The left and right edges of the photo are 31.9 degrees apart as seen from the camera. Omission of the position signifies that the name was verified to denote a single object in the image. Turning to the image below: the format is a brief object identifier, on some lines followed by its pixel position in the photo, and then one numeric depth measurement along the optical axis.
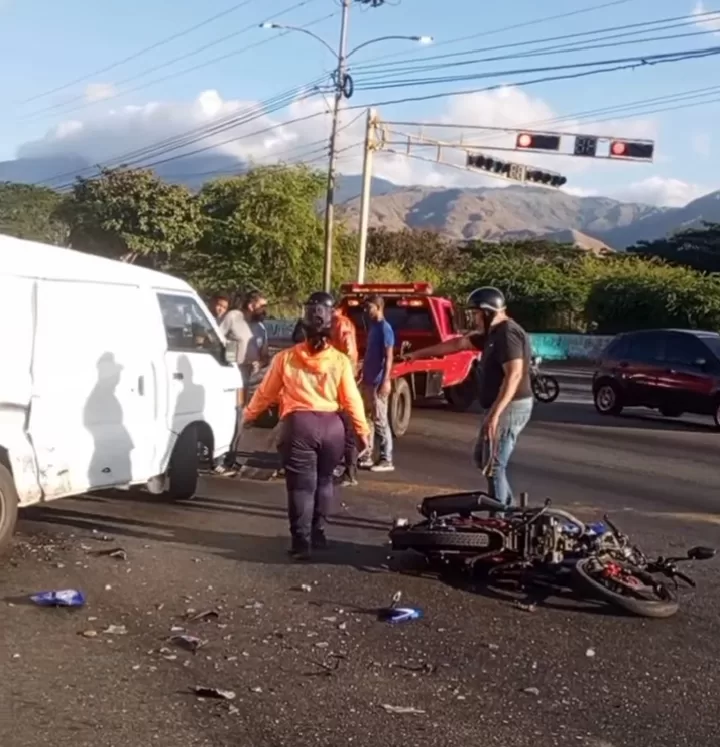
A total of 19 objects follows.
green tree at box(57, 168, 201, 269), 52.62
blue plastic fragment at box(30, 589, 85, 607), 6.93
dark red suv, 19.25
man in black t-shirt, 8.38
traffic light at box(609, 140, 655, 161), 30.70
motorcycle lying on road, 7.12
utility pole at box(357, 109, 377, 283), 34.78
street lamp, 37.28
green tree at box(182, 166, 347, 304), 54.81
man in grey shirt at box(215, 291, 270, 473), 13.86
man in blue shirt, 12.12
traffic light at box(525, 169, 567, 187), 34.22
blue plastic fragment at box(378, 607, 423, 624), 6.81
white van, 7.98
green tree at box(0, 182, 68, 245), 62.00
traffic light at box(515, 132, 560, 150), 31.91
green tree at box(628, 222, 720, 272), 77.56
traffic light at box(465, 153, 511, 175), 34.34
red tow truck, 19.72
